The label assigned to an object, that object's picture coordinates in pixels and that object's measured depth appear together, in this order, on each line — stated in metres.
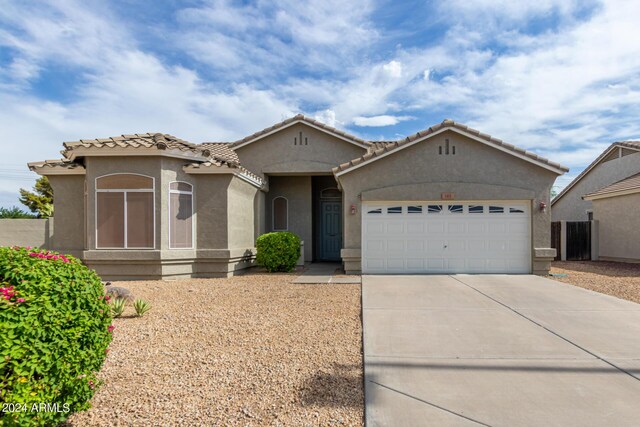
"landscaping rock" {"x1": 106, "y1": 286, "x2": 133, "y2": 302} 8.30
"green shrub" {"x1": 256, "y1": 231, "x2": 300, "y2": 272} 13.59
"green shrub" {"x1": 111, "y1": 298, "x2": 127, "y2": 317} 7.36
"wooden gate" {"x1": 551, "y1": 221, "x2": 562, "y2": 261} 19.01
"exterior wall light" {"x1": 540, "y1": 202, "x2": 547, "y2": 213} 12.60
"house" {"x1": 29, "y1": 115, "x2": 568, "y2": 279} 11.91
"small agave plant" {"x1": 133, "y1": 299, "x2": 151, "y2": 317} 7.57
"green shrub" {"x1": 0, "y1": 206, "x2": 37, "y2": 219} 21.34
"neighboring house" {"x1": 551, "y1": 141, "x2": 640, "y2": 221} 20.27
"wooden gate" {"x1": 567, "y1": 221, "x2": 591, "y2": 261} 18.98
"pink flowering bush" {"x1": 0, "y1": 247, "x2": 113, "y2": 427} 2.88
